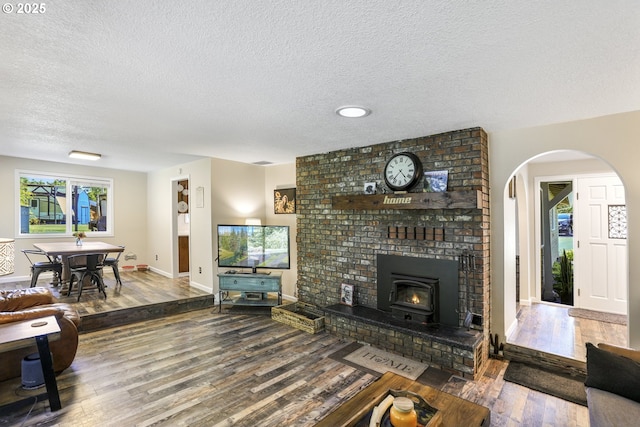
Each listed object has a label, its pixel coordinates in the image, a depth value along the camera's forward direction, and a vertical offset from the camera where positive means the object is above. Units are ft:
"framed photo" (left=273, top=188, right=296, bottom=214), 17.31 +0.85
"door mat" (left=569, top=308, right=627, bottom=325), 12.84 -4.47
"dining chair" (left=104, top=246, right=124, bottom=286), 17.20 -2.57
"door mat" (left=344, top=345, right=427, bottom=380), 9.94 -4.97
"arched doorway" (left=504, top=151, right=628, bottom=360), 11.45 -2.18
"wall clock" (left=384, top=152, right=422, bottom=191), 11.39 +1.62
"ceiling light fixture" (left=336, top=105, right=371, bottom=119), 8.57 +2.93
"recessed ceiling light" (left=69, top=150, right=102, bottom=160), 14.82 +3.07
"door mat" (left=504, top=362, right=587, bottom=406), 8.54 -4.98
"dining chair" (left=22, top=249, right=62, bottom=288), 15.89 -2.56
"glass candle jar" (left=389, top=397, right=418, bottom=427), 4.88 -3.16
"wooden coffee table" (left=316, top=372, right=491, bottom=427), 5.43 -3.63
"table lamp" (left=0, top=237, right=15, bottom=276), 6.22 -0.75
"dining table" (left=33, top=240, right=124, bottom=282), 14.84 -1.55
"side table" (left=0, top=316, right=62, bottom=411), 7.35 -2.88
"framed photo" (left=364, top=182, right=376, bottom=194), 12.72 +1.10
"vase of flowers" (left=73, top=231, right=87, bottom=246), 17.24 -1.03
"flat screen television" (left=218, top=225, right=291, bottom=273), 16.29 -1.56
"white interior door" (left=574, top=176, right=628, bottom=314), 13.76 -1.50
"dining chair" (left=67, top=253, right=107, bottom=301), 15.47 -2.54
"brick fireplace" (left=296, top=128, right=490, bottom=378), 10.34 -1.08
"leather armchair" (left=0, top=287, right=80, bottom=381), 8.71 -3.10
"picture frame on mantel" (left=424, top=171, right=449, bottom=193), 10.87 +1.17
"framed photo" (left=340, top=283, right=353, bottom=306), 13.38 -3.42
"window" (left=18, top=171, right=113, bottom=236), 18.79 +0.88
